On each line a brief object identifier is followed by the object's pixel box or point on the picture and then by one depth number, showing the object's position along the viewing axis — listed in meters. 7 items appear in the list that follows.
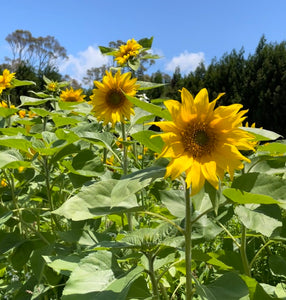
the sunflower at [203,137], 0.68
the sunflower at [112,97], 1.37
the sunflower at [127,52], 1.64
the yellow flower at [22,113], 2.37
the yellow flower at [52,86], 2.17
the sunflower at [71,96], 2.20
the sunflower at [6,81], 1.72
